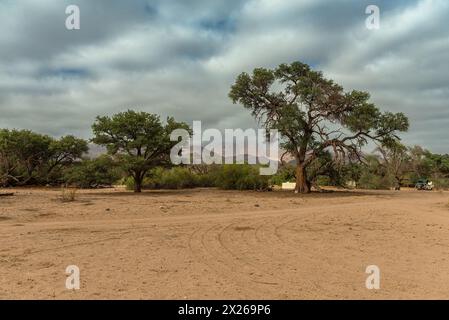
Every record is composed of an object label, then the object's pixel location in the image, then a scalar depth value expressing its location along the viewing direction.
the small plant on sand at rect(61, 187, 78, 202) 19.20
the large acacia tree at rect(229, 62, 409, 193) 28.70
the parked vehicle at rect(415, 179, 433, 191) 54.62
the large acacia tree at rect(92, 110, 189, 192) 28.80
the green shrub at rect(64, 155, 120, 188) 30.11
